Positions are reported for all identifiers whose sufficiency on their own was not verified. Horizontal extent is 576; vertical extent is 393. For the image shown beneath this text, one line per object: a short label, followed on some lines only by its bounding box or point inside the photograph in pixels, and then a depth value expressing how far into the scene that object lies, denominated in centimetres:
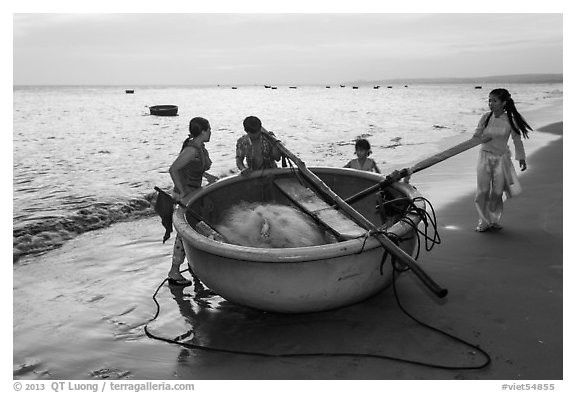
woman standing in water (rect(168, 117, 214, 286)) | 514
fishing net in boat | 459
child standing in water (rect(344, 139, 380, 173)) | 622
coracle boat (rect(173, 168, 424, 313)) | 365
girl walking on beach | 584
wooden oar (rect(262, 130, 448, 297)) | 348
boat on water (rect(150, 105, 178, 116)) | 4100
